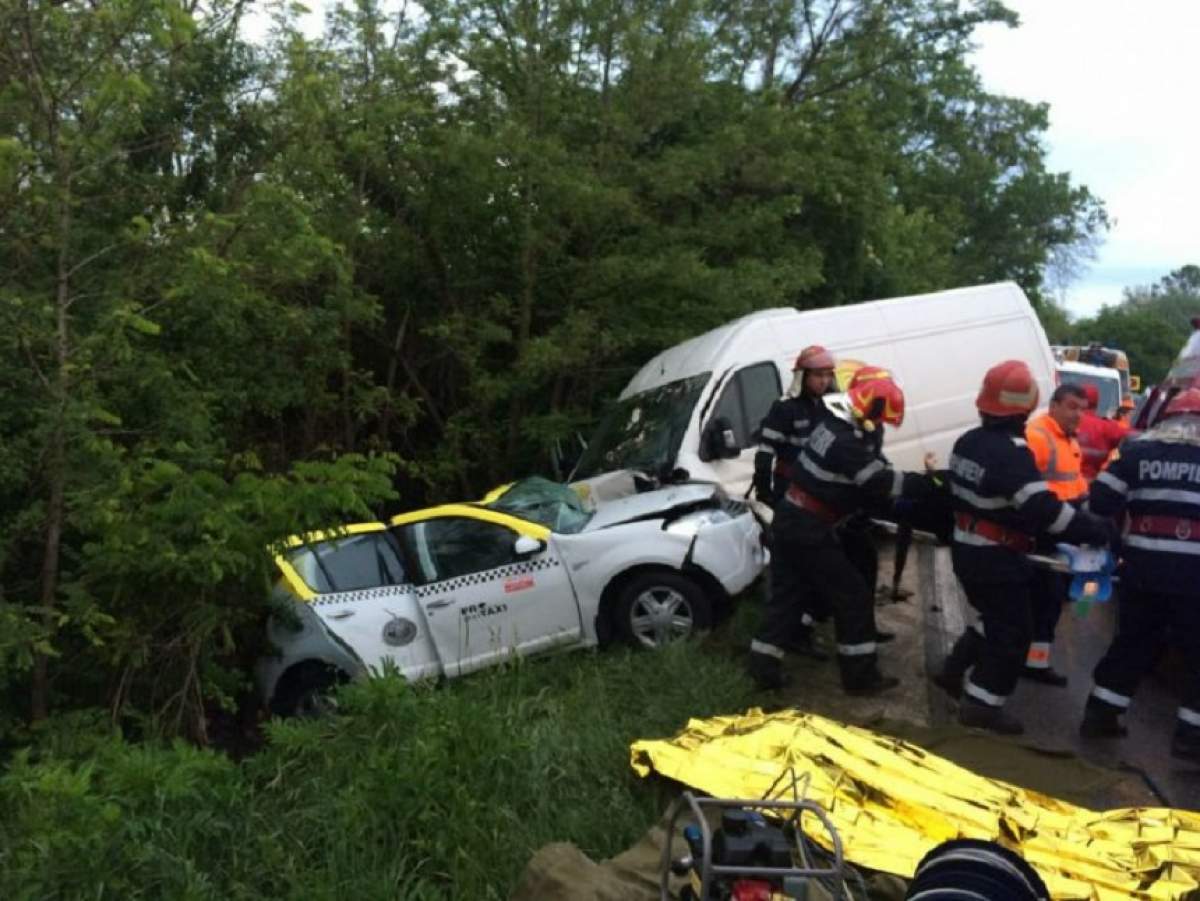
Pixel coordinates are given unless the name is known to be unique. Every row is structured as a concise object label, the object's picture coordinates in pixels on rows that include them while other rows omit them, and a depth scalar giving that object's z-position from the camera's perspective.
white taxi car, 7.32
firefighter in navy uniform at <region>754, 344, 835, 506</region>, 7.21
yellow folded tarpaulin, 3.70
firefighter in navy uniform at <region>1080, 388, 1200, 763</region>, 5.17
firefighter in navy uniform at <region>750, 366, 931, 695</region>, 5.86
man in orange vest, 6.14
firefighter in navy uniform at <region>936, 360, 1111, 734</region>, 5.38
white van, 9.32
